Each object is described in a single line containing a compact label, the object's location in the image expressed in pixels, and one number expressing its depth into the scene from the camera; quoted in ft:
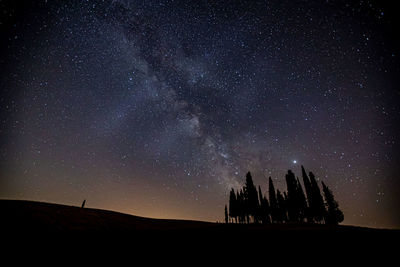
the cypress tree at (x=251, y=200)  140.77
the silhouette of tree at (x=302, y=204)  126.52
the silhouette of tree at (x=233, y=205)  164.06
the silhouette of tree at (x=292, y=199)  128.94
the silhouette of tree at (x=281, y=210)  142.41
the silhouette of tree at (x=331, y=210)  122.90
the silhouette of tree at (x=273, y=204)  144.36
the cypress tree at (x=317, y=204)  121.39
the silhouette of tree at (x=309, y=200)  123.29
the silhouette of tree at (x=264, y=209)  144.87
